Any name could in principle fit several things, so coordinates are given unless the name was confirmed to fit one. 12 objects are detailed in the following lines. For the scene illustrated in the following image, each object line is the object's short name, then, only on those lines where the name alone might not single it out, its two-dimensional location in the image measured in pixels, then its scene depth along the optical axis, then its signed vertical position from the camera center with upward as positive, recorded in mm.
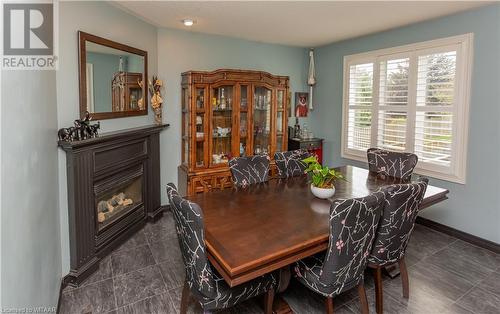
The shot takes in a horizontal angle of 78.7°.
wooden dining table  1554 -601
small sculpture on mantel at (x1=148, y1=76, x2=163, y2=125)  3752 +408
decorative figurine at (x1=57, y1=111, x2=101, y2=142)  2434 -47
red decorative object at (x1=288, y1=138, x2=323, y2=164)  4785 -260
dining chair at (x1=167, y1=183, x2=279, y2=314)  1613 -821
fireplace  2566 -665
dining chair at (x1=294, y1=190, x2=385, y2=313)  1669 -714
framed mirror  2705 +480
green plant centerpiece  2406 -413
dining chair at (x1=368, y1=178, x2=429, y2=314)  1948 -652
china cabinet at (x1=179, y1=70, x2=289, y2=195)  3887 +100
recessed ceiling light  3501 +1212
